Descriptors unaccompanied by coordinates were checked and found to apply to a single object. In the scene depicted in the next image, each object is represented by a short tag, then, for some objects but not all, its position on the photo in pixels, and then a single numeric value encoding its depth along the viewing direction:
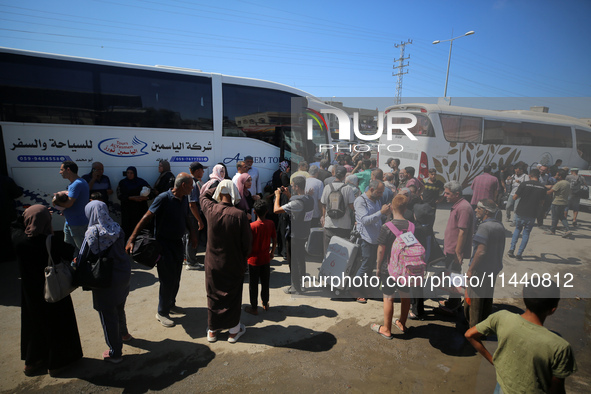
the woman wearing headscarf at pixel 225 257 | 3.15
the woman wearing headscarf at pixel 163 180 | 5.99
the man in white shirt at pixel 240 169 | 5.37
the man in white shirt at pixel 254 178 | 6.31
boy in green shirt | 1.71
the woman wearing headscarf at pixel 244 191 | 4.80
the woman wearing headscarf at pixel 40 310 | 2.57
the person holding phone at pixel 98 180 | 5.56
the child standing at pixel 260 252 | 3.72
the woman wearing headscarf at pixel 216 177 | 4.79
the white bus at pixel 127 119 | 5.21
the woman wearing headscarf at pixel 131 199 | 5.79
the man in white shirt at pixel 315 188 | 4.69
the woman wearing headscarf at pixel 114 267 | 2.75
